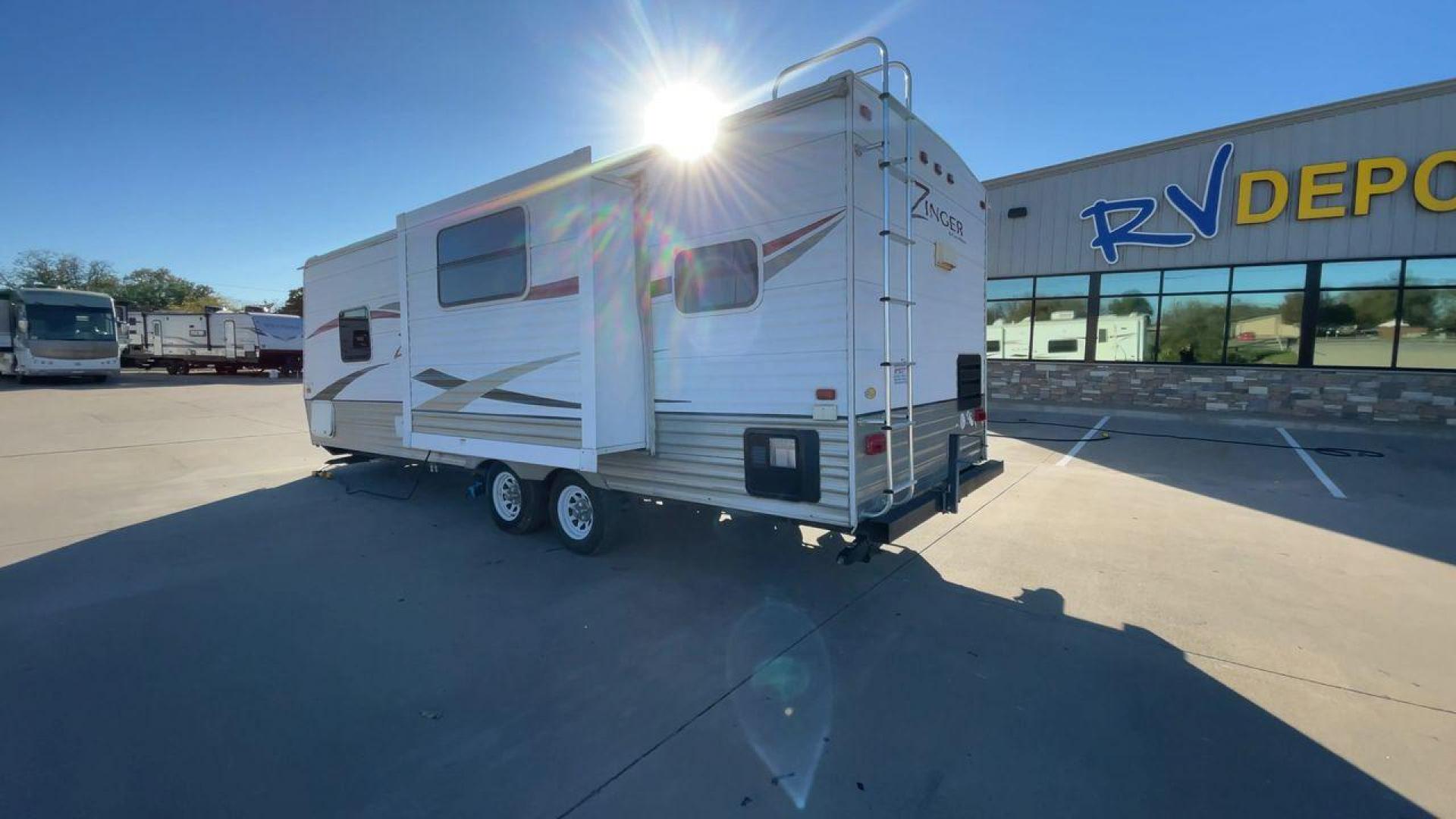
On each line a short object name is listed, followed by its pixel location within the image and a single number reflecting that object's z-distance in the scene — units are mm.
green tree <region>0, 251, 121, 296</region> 58719
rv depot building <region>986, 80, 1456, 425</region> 11609
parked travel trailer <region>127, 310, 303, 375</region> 28688
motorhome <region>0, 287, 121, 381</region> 21609
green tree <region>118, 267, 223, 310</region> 62934
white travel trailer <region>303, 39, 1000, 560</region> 3969
